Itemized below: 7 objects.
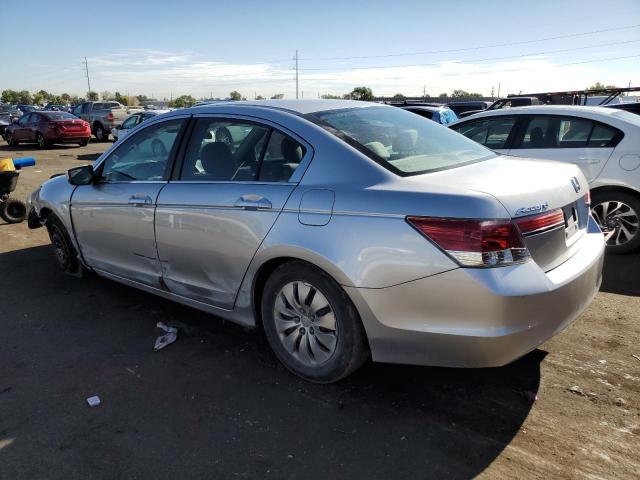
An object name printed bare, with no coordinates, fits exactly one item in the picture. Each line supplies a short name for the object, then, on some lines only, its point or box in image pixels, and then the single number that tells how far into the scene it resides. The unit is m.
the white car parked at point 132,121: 17.92
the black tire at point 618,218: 5.55
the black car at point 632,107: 8.95
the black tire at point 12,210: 7.81
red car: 21.02
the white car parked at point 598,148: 5.54
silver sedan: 2.49
